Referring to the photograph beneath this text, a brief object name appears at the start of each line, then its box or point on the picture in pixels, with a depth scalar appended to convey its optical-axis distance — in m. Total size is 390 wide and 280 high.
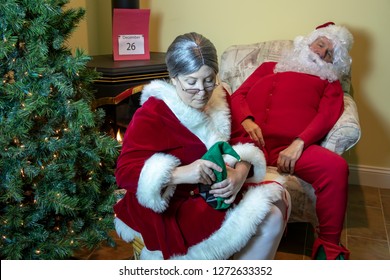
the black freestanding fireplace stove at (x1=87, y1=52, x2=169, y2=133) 2.26
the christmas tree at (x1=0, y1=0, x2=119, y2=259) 1.55
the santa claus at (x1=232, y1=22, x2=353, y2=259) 1.84
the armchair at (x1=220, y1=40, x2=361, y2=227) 1.93
